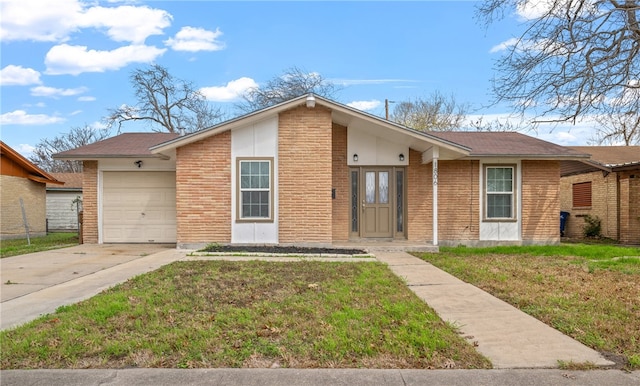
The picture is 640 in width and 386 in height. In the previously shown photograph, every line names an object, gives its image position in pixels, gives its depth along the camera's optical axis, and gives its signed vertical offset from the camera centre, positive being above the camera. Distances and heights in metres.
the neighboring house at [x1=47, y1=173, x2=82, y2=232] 23.70 -0.78
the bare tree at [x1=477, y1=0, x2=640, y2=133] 12.75 +4.33
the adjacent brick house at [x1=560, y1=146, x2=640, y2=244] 14.66 -0.09
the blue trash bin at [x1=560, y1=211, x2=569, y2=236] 18.38 -1.19
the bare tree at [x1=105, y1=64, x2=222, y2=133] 33.41 +7.58
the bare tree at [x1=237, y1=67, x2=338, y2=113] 34.09 +8.72
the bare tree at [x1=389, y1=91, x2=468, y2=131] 32.47 +6.11
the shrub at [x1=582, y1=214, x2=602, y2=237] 16.56 -1.32
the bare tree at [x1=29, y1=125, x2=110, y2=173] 40.09 +4.86
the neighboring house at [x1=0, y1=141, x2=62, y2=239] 18.17 +0.07
